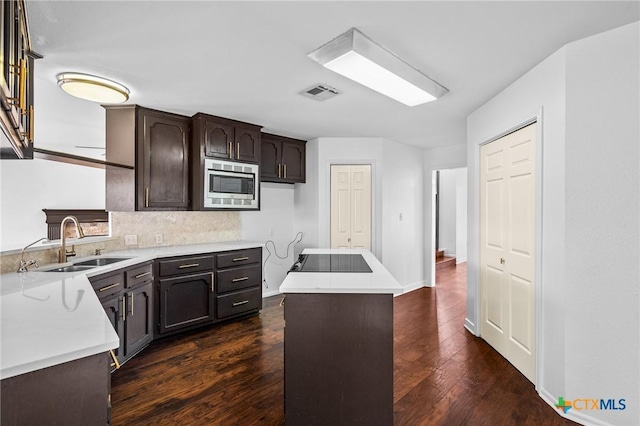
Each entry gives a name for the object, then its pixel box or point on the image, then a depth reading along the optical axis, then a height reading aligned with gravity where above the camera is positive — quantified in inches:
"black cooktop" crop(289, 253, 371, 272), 82.0 -15.9
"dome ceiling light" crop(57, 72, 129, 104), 87.4 +39.4
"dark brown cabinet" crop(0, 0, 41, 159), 41.5 +21.9
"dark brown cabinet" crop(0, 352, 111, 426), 31.2 -21.2
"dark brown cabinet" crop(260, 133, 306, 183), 156.0 +30.0
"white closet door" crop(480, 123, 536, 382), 89.7 -11.7
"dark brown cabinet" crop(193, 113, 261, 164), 125.7 +34.3
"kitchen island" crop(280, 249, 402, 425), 64.6 -32.4
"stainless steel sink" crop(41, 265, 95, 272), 84.7 -17.3
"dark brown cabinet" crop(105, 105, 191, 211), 114.0 +21.8
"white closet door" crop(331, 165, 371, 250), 169.0 +5.0
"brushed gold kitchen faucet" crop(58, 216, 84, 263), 85.4 -10.9
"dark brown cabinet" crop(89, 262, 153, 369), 89.7 -31.2
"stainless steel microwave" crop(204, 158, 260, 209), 128.2 +13.0
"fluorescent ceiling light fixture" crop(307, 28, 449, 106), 70.3 +40.2
